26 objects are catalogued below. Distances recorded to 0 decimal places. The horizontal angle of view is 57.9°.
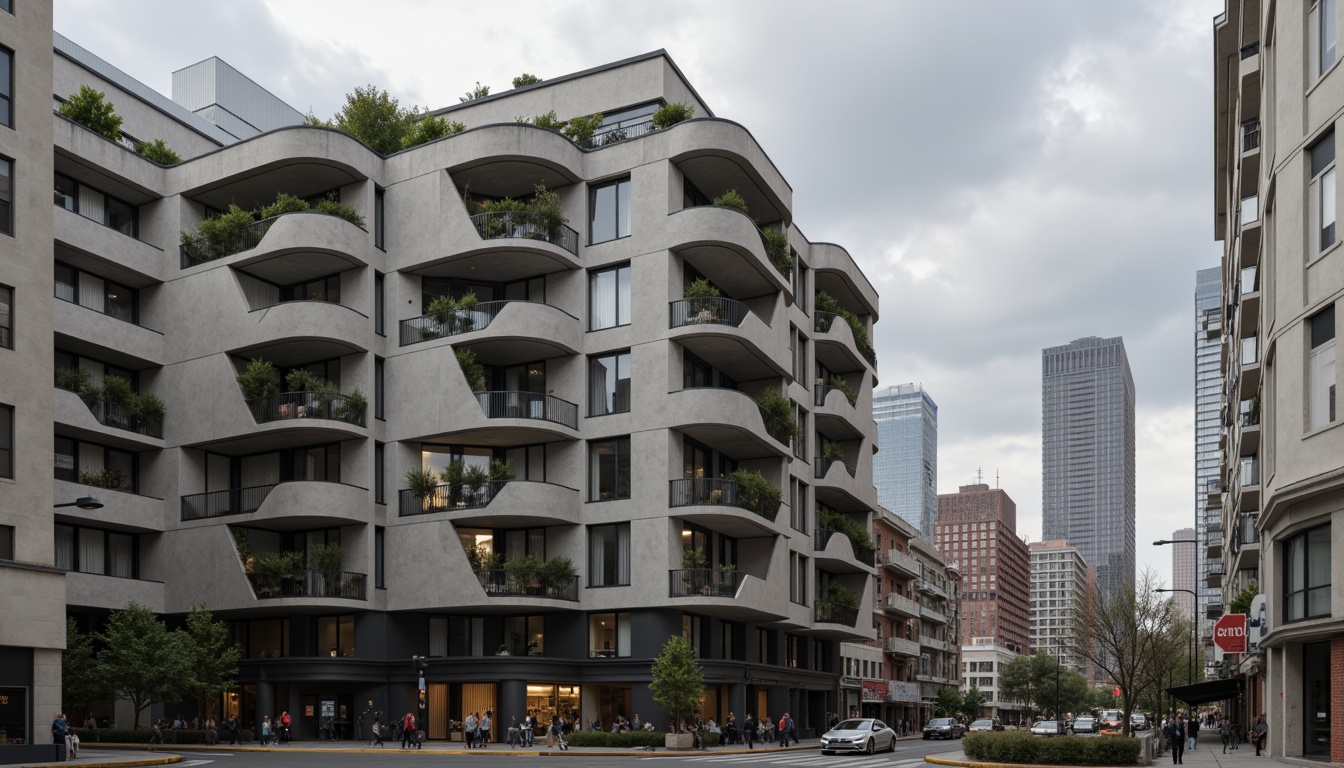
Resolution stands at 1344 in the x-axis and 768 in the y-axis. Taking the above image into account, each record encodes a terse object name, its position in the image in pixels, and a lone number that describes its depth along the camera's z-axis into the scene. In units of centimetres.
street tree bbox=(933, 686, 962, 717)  11412
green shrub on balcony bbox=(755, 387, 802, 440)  5600
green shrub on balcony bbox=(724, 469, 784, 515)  5278
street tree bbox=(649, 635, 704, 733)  4716
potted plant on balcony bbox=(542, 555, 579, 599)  4981
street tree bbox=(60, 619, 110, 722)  4550
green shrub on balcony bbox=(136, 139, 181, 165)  5603
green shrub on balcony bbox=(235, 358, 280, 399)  5053
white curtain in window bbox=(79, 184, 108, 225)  5197
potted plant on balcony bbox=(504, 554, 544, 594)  4934
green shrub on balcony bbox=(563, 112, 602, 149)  5612
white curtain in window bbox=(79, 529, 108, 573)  5004
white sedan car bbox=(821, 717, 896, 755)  4644
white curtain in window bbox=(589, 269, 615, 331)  5266
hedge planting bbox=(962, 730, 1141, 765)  3481
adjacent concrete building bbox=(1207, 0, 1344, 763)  2742
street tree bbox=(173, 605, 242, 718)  4666
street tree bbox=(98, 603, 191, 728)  4509
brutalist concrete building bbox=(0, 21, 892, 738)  4981
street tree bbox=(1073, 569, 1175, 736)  4578
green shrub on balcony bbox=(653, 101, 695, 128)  5400
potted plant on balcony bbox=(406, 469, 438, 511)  5069
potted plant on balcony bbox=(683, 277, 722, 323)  5095
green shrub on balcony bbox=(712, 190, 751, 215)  5275
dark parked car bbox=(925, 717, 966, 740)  7644
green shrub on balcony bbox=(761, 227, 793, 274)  5669
